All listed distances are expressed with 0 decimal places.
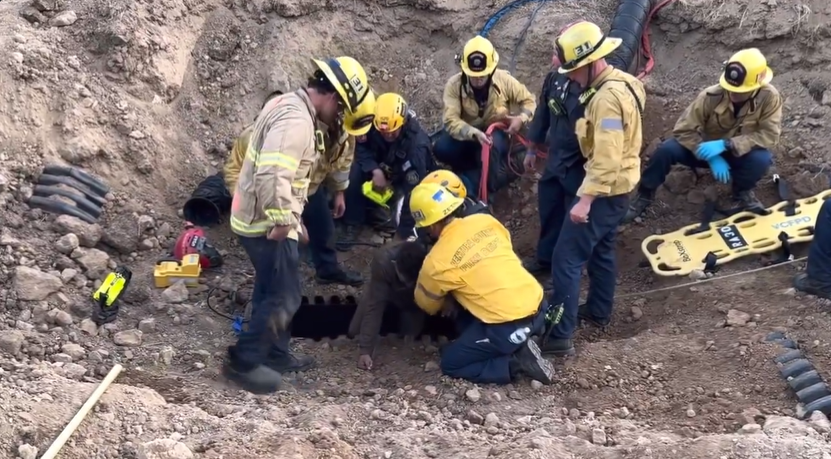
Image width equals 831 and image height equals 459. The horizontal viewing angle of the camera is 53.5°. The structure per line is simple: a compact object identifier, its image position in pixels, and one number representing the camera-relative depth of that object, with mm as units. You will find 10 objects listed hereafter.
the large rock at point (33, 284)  5418
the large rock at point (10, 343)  4852
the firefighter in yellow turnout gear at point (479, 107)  6820
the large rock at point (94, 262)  5906
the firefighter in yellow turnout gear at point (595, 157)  5000
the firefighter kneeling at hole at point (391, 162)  6699
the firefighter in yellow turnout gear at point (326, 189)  5566
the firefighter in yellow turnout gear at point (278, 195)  4488
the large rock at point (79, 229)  6098
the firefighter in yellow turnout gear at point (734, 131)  6324
